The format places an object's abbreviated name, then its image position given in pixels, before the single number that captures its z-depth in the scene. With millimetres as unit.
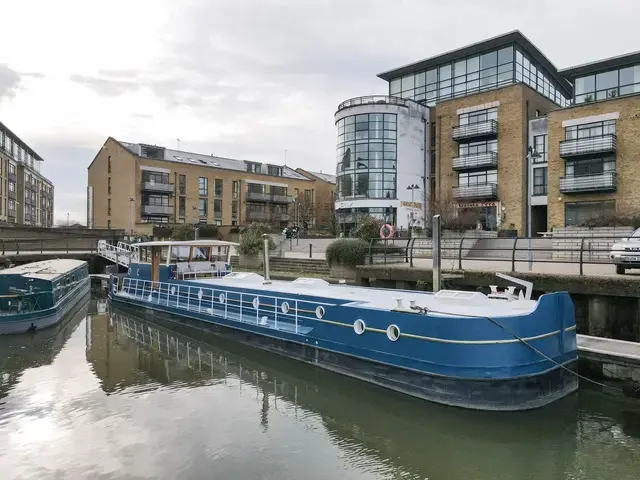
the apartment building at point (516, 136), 30344
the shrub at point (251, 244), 26531
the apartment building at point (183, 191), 51625
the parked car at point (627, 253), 11398
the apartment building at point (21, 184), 63062
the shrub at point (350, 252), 18750
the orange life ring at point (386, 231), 23256
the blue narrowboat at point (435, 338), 8078
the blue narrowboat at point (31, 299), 15164
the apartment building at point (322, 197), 64344
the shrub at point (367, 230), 22797
